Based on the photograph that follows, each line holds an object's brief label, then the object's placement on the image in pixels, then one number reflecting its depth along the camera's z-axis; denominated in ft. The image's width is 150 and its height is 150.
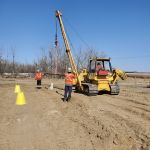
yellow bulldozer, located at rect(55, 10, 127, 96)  33.62
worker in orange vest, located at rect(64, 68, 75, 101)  27.92
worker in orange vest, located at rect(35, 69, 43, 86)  43.41
